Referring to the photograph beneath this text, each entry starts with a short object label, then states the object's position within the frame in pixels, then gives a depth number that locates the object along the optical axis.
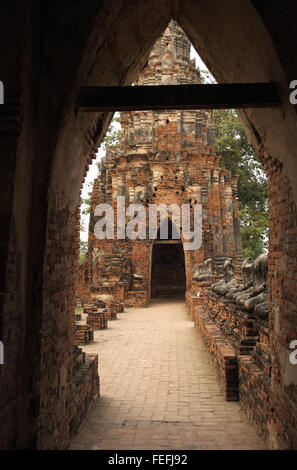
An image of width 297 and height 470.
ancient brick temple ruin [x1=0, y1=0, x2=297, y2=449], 2.85
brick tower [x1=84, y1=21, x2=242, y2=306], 16.80
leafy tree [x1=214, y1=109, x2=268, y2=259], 26.08
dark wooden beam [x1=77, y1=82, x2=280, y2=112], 3.24
